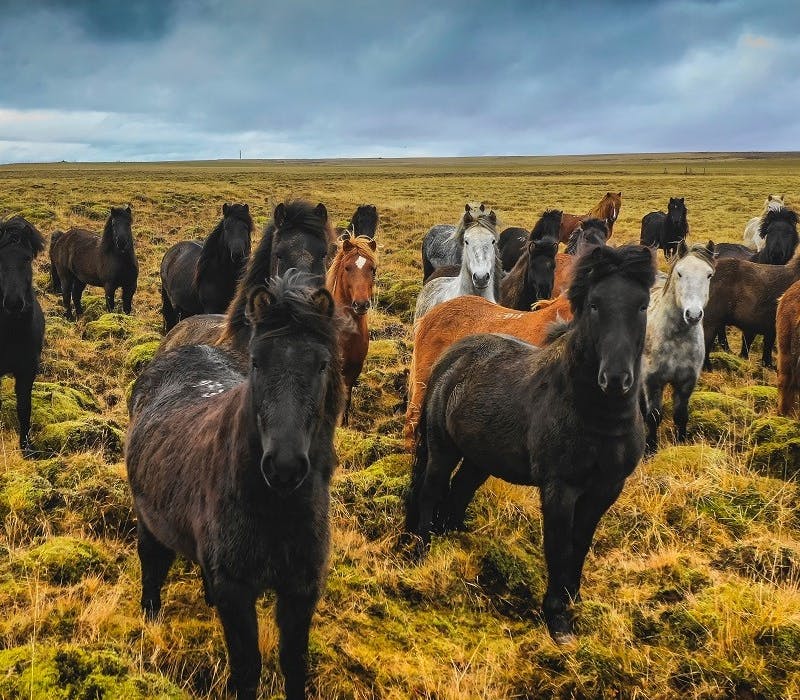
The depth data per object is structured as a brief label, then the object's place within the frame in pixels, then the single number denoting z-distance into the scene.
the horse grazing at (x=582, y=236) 9.60
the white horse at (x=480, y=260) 7.70
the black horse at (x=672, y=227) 20.39
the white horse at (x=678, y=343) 6.68
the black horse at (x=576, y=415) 3.43
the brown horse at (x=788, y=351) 7.07
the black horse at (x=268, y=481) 2.41
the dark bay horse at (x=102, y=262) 13.13
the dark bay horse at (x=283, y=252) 5.71
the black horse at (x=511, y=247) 15.38
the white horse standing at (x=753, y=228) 17.09
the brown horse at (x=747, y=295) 9.67
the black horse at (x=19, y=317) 6.27
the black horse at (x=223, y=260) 9.04
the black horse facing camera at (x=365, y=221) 18.29
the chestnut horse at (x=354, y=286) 6.84
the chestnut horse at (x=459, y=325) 6.09
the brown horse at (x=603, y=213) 17.61
